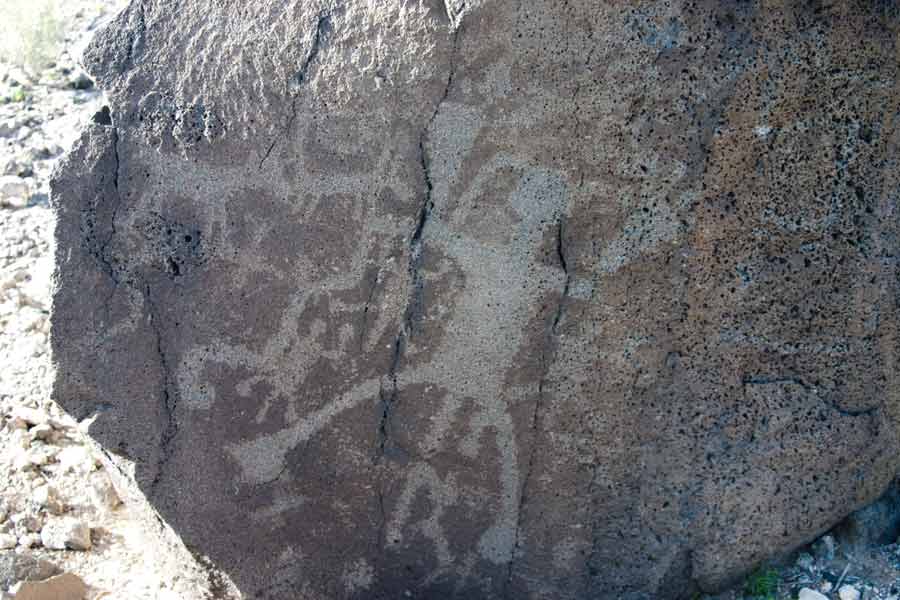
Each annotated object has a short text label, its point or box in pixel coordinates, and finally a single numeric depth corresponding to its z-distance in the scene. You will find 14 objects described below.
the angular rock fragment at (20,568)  2.23
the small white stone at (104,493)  2.60
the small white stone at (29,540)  2.42
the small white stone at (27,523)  2.46
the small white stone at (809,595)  2.09
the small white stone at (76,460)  2.69
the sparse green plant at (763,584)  2.10
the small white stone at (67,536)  2.43
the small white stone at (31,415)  2.81
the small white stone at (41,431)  2.77
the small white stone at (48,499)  2.55
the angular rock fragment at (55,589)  2.17
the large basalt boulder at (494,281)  1.86
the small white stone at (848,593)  2.11
